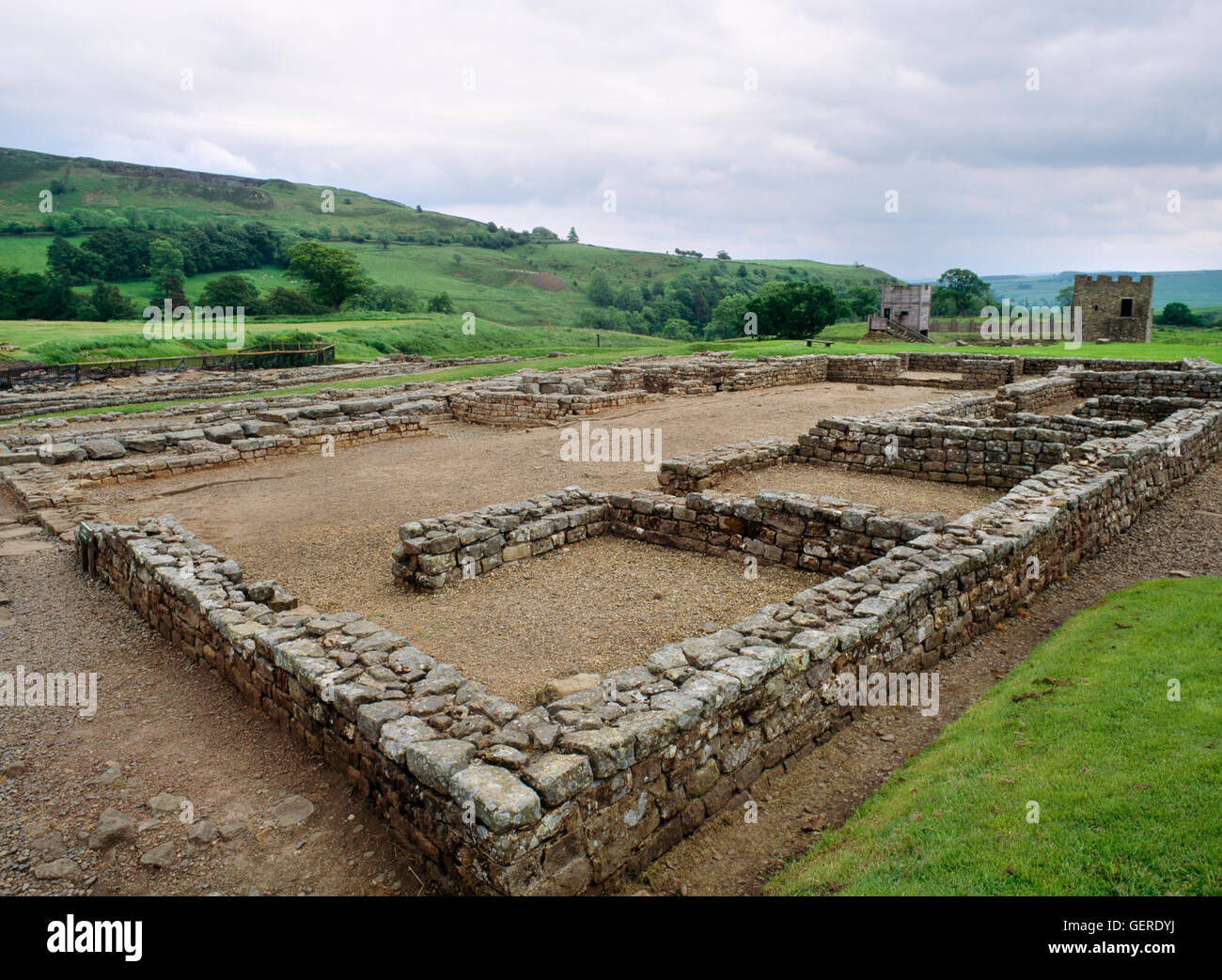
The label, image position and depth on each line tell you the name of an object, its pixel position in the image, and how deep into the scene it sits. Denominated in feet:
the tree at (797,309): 197.88
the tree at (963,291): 336.29
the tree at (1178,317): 275.10
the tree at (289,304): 187.83
